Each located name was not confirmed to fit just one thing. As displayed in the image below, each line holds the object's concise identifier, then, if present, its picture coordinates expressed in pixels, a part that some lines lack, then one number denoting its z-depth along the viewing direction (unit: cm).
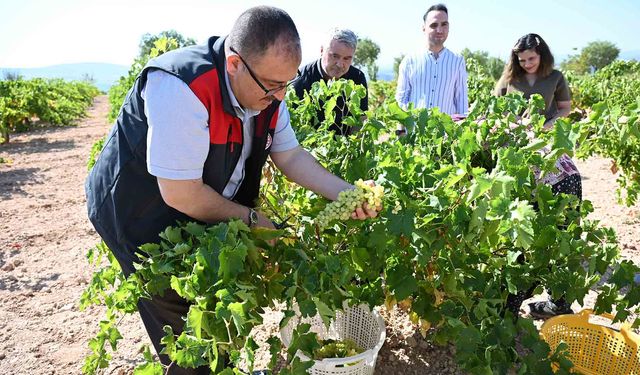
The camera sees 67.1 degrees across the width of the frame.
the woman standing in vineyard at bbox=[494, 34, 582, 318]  392
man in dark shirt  347
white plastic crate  216
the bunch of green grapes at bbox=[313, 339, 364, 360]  238
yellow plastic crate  234
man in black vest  149
